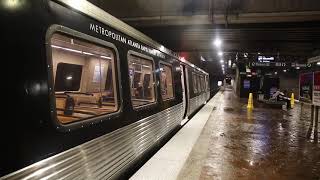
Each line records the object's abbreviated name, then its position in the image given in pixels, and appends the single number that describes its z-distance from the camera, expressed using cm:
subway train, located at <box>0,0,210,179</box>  180
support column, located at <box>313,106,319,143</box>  683
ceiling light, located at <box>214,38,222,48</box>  1192
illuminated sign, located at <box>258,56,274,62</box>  2175
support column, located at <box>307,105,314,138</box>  736
